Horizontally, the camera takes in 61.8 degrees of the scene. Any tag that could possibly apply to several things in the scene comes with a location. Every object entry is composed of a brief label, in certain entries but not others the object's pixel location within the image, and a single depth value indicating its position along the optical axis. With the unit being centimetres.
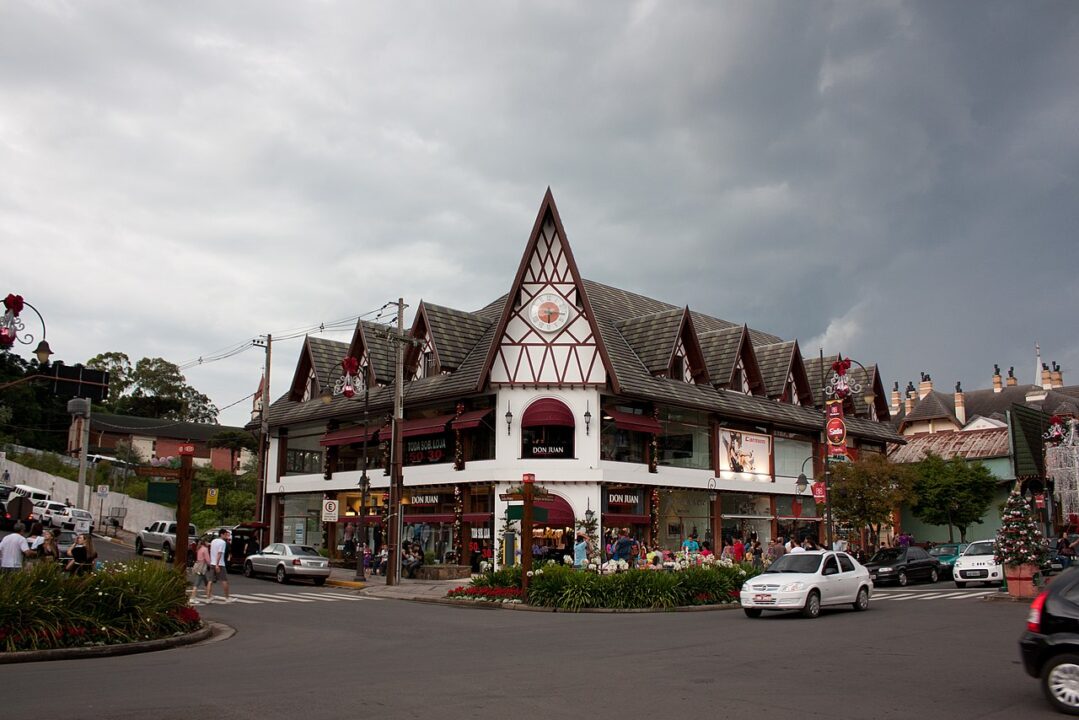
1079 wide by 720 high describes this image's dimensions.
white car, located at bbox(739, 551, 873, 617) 1998
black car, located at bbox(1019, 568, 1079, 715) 909
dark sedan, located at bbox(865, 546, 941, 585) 3391
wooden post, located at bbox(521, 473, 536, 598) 2441
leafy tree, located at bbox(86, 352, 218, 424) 9906
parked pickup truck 3897
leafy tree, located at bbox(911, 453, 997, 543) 5284
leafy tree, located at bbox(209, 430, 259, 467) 7388
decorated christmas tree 2419
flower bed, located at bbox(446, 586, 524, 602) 2499
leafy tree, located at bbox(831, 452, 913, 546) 4253
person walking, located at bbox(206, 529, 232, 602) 2433
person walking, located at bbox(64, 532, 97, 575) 1878
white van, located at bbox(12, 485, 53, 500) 4943
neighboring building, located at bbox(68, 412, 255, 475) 8438
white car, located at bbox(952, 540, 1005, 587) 3119
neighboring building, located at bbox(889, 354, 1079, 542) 5612
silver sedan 3319
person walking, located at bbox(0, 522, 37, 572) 1897
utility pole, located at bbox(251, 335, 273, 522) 4124
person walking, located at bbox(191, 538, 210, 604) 2438
